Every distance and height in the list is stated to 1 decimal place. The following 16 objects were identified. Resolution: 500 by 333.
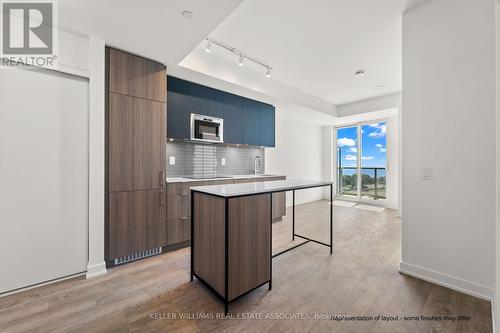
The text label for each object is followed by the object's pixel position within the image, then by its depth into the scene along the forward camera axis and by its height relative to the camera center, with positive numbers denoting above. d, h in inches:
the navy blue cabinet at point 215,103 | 136.6 +41.6
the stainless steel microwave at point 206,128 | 127.4 +23.8
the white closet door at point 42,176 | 73.9 -3.9
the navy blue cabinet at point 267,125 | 171.8 +34.7
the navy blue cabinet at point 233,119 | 146.4 +33.7
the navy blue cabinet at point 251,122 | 158.7 +33.5
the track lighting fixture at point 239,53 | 102.9 +62.6
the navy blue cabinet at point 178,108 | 119.3 +33.6
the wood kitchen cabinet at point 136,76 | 92.6 +42.1
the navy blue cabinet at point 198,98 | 128.0 +41.8
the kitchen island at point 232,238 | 66.4 -24.7
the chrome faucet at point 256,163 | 185.5 +2.6
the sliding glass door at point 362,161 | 227.9 +6.4
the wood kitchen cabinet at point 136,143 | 92.7 +10.5
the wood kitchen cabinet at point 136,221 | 92.5 -26.0
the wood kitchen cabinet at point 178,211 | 110.2 -24.4
